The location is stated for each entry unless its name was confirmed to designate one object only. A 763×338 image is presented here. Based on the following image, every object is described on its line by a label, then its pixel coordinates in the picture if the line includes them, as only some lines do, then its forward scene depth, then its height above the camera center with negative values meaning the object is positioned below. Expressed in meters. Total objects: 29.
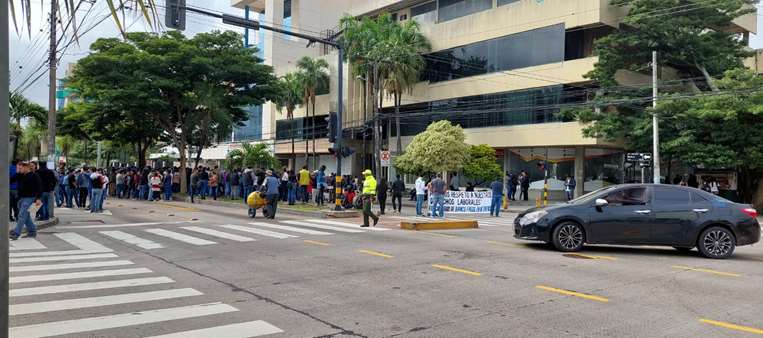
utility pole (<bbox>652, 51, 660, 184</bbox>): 28.27 +2.52
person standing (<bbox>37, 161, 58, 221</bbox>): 16.53 -0.30
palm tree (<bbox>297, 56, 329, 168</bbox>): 51.53 +9.29
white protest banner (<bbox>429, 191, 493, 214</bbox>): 24.11 -0.79
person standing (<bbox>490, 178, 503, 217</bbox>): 23.73 -0.61
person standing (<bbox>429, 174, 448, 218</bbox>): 21.52 -0.43
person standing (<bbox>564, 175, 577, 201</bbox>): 34.09 -0.12
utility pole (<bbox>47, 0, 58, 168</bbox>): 20.17 +3.23
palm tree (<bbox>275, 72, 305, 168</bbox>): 51.85 +7.76
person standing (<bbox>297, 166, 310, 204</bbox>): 27.45 -0.07
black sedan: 11.70 -0.71
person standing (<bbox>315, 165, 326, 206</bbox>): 26.61 -0.19
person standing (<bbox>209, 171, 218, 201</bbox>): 30.83 -0.14
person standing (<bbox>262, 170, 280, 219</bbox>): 19.97 -0.43
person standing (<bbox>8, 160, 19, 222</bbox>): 15.02 -0.27
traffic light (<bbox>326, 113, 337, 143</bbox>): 21.52 +1.96
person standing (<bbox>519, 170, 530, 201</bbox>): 35.59 +0.02
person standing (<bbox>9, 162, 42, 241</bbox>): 13.59 -0.41
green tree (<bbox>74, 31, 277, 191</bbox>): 32.38 +5.90
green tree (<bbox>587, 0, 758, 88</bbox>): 30.28 +7.64
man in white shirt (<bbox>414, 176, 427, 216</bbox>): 23.16 -0.39
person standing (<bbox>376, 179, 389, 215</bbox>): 23.66 -0.45
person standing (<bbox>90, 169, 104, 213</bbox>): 22.52 -0.54
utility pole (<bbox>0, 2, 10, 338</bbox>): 3.08 +0.07
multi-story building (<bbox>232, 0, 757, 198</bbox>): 34.97 +6.94
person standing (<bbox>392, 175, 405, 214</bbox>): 25.46 -0.31
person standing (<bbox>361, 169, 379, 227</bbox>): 17.55 -0.39
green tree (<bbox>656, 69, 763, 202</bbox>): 26.89 +2.89
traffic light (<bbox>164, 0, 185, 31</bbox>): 13.67 +3.82
